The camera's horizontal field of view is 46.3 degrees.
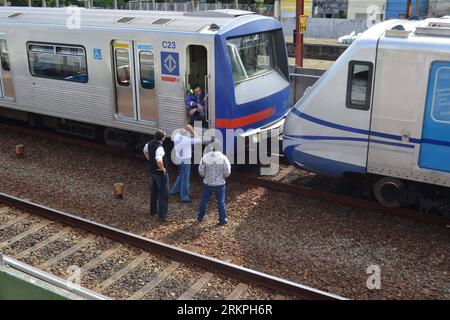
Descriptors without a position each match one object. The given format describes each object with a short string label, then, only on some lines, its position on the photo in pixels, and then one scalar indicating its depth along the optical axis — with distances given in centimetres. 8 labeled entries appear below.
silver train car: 998
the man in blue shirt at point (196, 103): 1006
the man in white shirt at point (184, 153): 938
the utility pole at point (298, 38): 1478
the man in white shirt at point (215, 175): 848
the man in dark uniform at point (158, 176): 866
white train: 788
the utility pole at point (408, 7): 2008
